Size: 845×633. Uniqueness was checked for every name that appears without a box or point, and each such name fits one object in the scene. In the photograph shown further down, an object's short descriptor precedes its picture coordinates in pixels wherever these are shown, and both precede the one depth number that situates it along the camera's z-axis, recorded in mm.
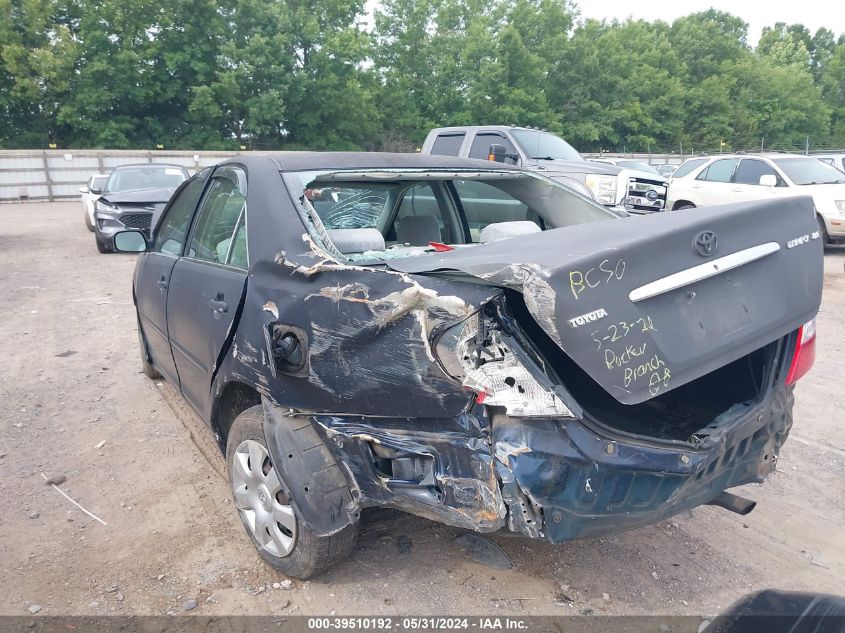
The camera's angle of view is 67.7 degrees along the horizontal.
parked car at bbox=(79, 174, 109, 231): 13508
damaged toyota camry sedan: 2021
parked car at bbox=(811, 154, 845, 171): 15588
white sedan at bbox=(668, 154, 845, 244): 11094
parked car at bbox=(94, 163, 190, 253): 11172
